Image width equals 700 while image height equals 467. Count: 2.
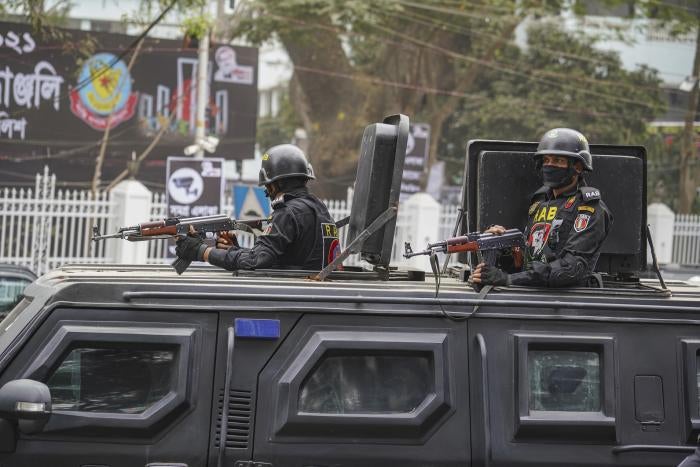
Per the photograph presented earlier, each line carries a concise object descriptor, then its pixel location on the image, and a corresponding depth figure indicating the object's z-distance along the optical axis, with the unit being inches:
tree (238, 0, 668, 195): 1055.6
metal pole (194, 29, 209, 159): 832.9
